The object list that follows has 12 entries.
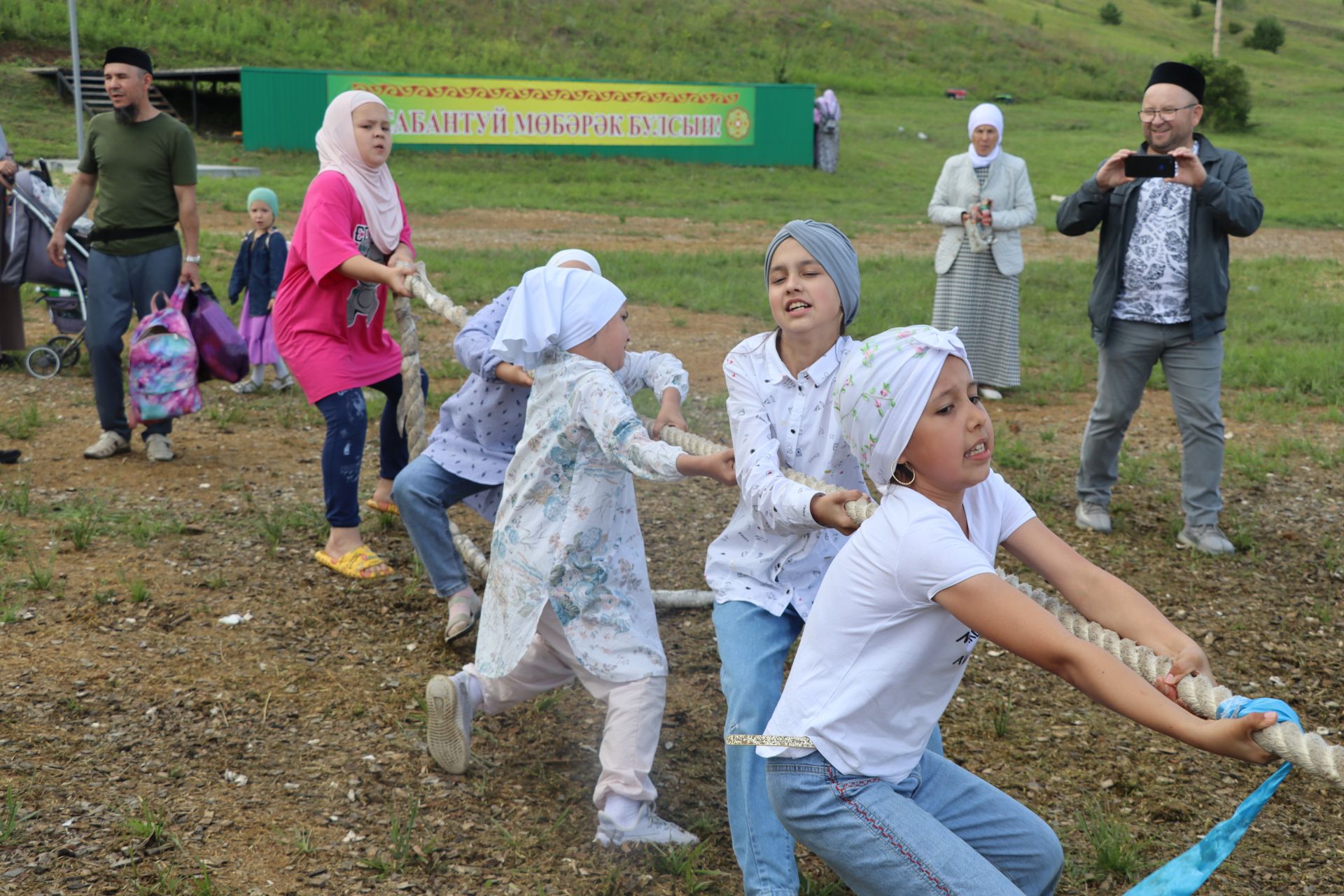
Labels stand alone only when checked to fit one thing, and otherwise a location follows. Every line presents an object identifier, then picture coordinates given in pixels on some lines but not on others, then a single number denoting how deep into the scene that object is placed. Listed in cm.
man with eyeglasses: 565
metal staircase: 2647
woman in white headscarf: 874
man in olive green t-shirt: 656
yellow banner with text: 2459
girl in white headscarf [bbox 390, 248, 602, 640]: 453
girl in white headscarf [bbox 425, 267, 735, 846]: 349
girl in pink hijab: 496
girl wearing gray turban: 300
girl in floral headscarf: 230
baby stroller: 859
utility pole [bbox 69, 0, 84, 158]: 1390
